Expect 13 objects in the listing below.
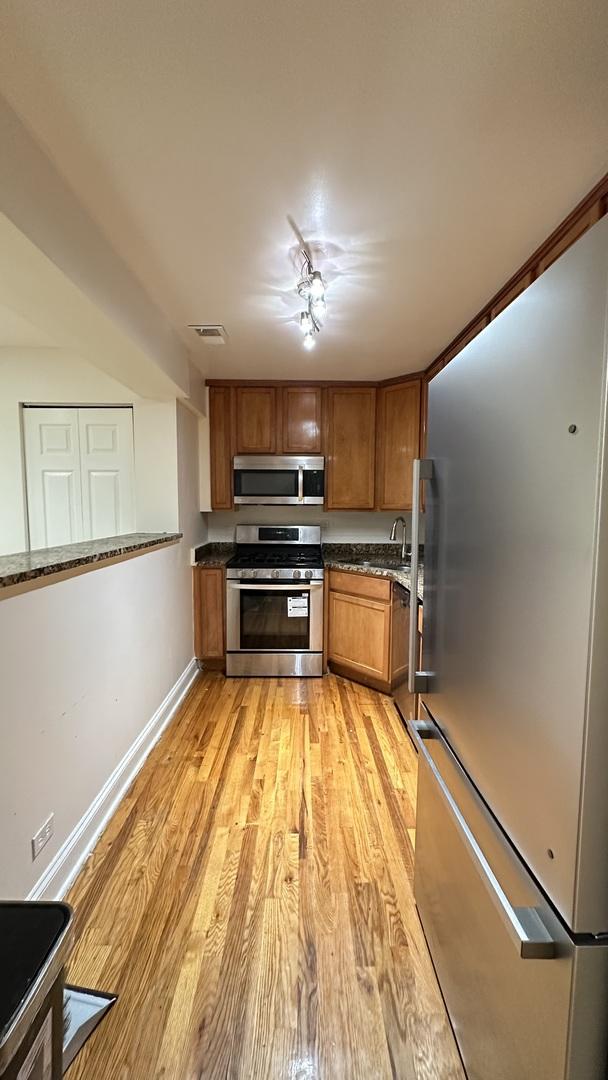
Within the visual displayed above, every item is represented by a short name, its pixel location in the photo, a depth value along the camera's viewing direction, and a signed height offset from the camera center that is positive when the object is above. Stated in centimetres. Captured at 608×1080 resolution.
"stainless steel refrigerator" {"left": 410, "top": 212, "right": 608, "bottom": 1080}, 63 -30
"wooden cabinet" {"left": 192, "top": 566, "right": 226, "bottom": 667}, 360 -82
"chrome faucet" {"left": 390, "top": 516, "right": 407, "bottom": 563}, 379 -33
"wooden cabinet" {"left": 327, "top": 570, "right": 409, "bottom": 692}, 310 -91
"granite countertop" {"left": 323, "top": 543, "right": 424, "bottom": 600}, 348 -48
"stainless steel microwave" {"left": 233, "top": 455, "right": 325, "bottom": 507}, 366 +16
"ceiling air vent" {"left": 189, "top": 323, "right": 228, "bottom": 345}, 262 +97
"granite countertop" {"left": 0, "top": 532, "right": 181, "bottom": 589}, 133 -21
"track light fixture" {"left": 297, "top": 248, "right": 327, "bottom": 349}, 183 +85
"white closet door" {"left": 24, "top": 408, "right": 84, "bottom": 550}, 316 +16
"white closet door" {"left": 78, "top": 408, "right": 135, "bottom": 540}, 317 +21
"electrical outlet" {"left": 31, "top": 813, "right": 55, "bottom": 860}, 146 -109
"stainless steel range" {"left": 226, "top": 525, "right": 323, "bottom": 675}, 348 -89
